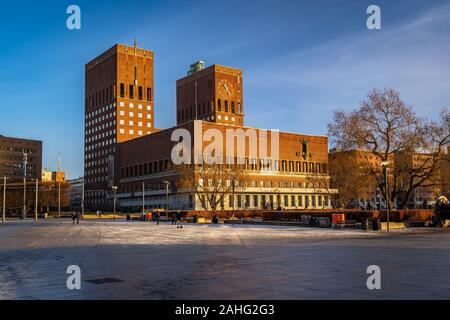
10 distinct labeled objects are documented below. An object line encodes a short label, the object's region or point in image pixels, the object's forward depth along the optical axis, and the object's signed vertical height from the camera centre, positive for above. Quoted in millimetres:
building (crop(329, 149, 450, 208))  47875 +3455
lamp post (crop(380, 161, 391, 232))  37022 +1552
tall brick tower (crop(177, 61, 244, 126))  163375 +36030
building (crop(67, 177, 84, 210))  194700 -707
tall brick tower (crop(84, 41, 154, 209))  149375 +28848
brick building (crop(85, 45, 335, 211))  114688 +15134
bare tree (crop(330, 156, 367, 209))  63625 +2300
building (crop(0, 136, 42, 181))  166500 +16001
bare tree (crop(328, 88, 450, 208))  47375 +5850
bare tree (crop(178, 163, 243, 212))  78062 +3672
